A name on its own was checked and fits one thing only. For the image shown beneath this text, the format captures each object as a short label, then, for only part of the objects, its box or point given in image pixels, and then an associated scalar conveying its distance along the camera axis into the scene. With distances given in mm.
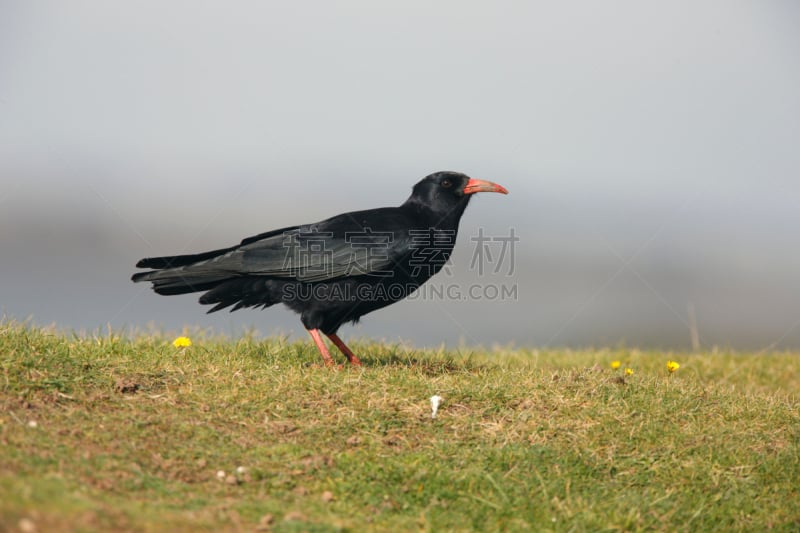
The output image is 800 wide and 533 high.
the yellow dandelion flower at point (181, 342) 13016
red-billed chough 13273
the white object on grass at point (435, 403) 10141
